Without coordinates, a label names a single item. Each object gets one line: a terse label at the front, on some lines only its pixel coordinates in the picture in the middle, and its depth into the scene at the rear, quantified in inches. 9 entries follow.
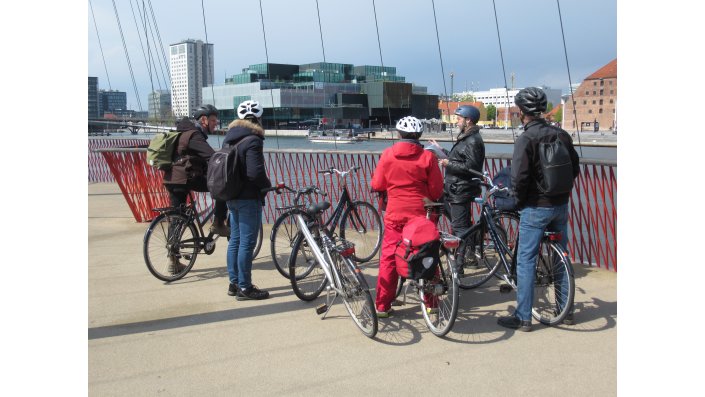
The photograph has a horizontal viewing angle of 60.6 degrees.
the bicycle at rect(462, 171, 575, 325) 177.2
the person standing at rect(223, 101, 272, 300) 205.5
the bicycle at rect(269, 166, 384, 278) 231.6
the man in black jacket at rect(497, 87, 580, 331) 172.1
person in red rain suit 178.2
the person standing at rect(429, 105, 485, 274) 227.1
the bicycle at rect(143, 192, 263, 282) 233.6
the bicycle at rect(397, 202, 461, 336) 168.9
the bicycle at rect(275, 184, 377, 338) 176.2
